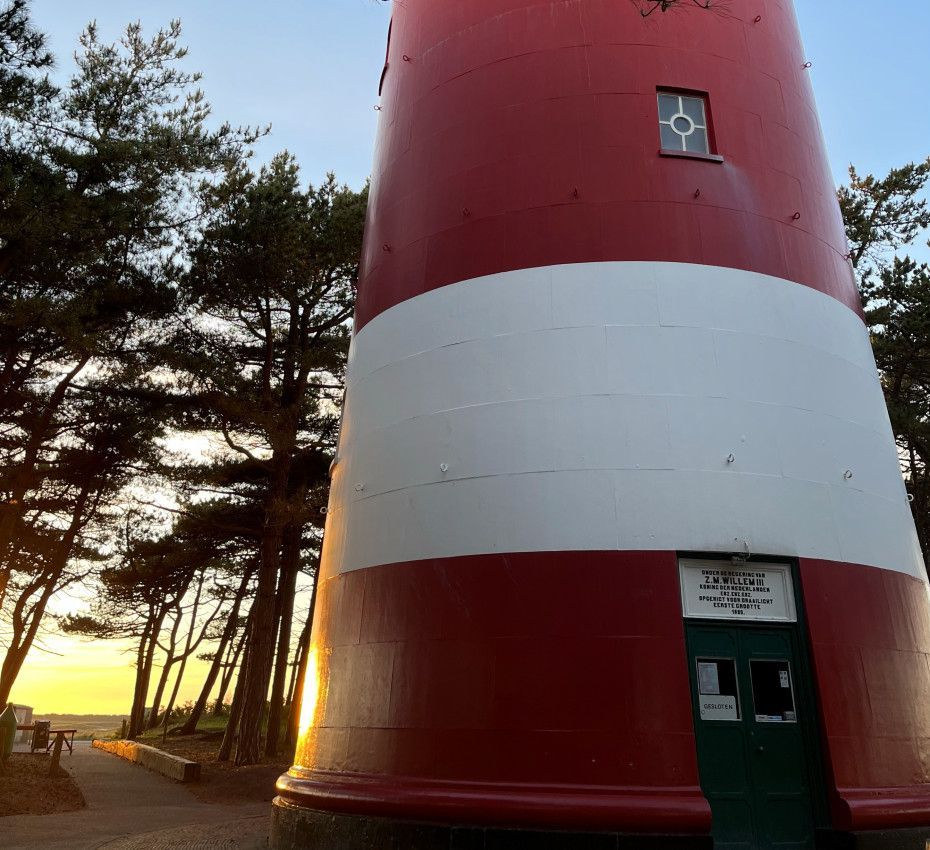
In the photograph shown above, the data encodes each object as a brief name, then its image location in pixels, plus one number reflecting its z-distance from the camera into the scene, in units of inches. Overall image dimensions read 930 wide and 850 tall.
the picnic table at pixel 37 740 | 741.9
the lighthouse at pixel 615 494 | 232.5
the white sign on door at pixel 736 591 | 247.8
